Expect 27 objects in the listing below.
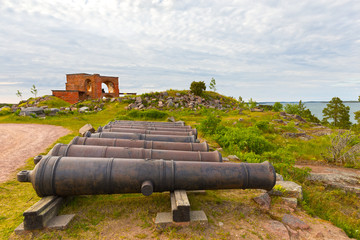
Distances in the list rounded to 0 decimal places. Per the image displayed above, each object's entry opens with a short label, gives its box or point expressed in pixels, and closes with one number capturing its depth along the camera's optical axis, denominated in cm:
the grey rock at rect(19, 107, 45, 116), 2073
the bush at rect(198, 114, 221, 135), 1416
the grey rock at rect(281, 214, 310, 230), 402
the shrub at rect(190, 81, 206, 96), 3659
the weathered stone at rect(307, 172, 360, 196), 702
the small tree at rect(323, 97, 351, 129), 4131
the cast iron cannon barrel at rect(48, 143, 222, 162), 481
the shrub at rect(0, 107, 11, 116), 2258
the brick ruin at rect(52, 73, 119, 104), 3559
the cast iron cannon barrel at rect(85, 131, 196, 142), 734
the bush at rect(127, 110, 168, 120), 2114
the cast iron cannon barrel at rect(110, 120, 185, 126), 1246
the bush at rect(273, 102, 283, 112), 4406
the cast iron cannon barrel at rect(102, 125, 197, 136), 981
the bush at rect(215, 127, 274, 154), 1066
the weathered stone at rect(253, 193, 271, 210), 465
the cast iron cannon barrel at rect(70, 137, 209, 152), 602
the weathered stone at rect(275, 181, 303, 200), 520
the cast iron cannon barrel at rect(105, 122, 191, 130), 1113
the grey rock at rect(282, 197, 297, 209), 480
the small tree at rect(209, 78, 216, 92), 4401
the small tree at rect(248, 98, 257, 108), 3664
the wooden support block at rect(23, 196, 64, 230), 342
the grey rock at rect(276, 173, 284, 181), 624
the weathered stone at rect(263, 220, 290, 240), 371
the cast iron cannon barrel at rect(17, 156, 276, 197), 372
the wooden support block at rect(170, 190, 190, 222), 363
